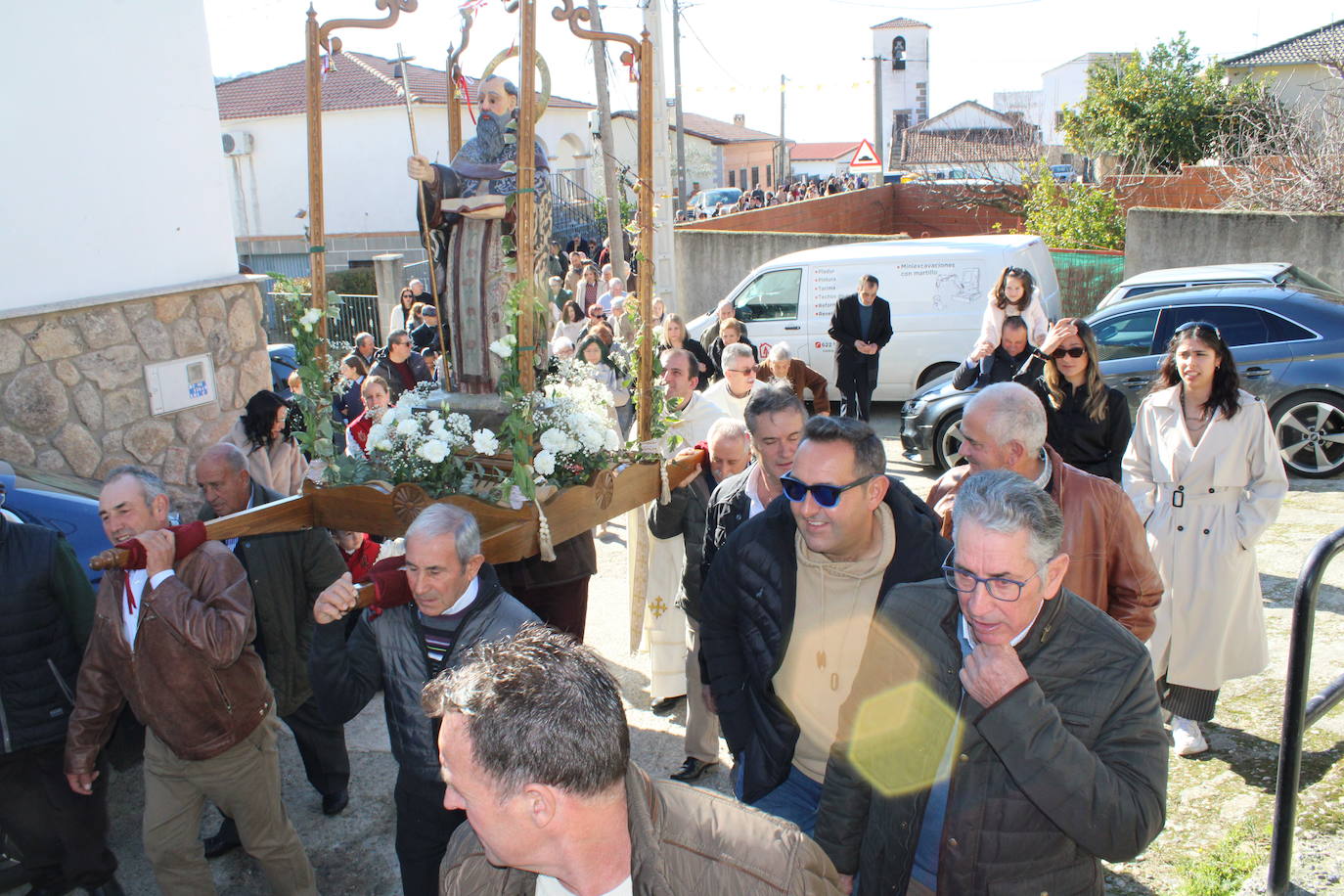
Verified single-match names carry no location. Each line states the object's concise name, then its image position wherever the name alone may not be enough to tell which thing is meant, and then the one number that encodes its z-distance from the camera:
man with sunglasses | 3.02
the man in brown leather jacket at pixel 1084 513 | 3.37
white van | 11.29
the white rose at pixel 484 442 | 3.80
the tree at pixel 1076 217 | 16.42
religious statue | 4.15
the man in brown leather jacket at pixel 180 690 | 3.48
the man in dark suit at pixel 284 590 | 4.29
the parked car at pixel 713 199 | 39.69
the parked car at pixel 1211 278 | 9.63
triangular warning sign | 20.40
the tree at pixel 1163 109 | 22.47
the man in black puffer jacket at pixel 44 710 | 3.74
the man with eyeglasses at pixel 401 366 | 8.18
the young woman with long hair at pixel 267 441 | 5.34
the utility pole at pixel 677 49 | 27.79
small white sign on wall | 7.20
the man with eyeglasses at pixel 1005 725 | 2.13
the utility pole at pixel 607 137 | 12.05
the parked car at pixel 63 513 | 5.07
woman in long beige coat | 4.49
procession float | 3.78
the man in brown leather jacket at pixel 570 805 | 1.73
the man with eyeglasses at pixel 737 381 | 6.23
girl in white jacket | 8.20
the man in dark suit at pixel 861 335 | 10.24
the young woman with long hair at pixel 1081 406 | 4.95
